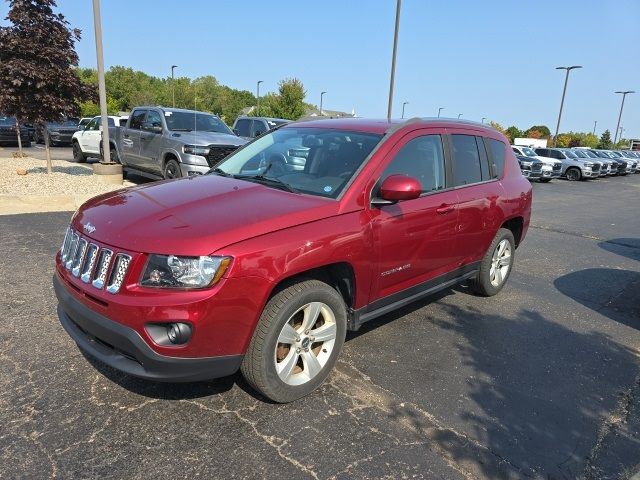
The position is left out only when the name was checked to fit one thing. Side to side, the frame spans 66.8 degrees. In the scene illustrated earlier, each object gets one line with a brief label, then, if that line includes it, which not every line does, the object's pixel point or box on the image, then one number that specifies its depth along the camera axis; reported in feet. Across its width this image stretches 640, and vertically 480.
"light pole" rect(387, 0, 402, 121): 57.21
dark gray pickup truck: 31.81
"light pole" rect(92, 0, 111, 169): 36.27
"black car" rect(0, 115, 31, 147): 81.35
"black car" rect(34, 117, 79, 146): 82.12
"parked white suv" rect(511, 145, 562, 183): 79.05
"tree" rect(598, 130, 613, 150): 239.91
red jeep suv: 8.43
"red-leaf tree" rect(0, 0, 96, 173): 35.01
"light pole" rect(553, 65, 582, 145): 120.44
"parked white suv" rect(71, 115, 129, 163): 52.65
